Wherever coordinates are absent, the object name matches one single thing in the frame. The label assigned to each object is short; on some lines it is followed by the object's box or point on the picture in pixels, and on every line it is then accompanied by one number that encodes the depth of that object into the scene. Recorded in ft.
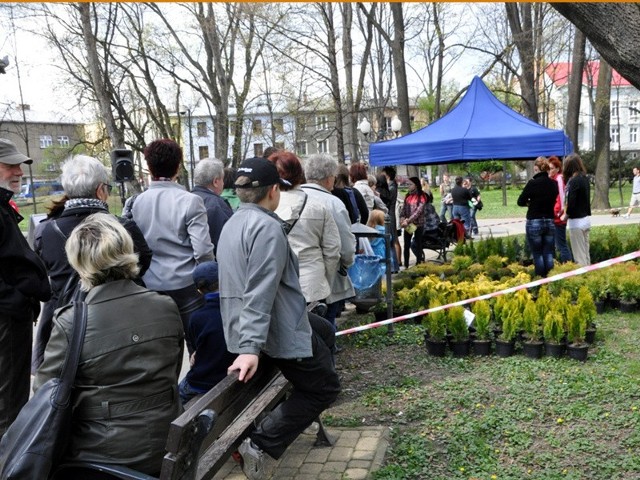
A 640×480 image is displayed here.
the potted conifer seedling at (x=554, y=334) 18.78
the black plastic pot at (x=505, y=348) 19.54
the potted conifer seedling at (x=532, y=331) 19.17
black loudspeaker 28.48
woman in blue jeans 30.48
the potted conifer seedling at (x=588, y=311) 19.98
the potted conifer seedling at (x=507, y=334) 19.34
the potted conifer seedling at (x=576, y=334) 18.76
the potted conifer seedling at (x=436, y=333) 19.69
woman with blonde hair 8.09
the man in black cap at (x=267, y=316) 10.19
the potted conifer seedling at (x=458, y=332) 19.48
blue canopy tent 31.86
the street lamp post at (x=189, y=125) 102.09
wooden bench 7.77
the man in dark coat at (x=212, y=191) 17.38
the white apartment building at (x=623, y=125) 246.58
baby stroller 40.11
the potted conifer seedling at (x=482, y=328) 19.65
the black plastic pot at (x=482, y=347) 19.72
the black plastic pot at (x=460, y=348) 19.76
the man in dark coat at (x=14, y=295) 11.92
